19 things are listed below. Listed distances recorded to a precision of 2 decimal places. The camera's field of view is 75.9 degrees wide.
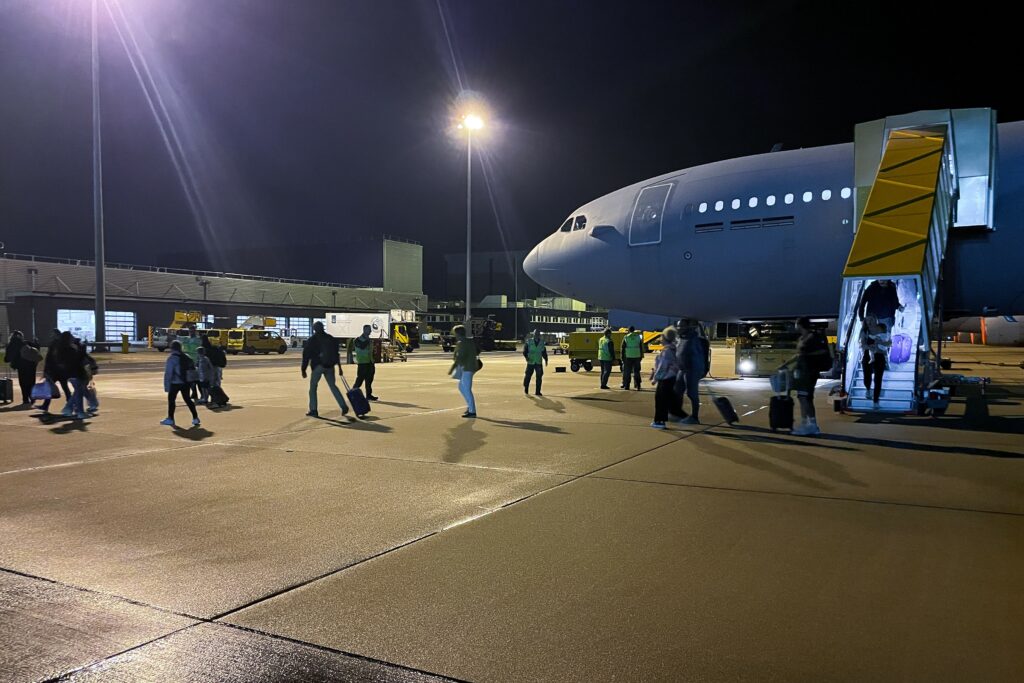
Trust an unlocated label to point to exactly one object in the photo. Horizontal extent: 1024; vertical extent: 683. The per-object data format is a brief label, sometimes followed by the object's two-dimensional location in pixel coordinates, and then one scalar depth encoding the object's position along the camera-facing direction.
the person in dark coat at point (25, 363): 12.92
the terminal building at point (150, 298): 52.56
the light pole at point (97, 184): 25.58
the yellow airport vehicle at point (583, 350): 24.56
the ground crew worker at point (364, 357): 13.49
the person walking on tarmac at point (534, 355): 15.20
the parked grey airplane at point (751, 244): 12.66
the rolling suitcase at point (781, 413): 9.34
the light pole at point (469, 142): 33.91
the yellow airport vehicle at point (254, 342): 42.41
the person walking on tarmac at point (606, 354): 16.83
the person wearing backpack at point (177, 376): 10.16
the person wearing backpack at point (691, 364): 10.80
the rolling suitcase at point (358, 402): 11.13
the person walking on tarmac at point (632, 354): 16.81
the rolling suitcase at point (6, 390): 13.83
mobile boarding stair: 10.77
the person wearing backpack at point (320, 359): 11.34
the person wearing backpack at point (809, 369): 9.01
